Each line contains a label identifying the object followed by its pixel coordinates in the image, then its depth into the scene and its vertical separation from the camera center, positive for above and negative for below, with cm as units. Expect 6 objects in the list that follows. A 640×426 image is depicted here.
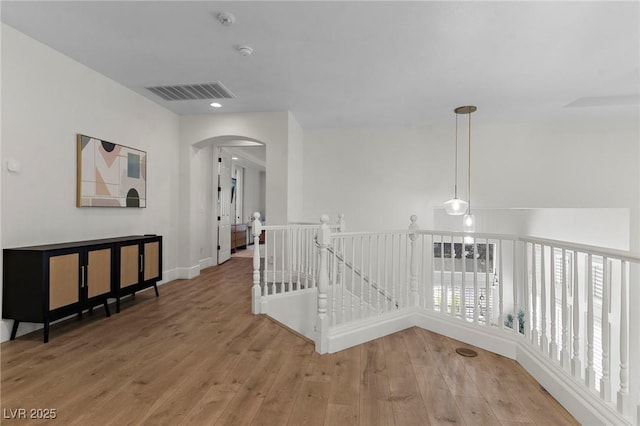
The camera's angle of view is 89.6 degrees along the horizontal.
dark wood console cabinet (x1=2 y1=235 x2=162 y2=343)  275 -63
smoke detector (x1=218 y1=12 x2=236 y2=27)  264 +163
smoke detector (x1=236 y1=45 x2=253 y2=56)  316 +162
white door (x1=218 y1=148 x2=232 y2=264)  693 +16
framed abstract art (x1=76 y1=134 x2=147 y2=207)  362 +47
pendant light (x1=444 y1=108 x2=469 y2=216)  493 +12
